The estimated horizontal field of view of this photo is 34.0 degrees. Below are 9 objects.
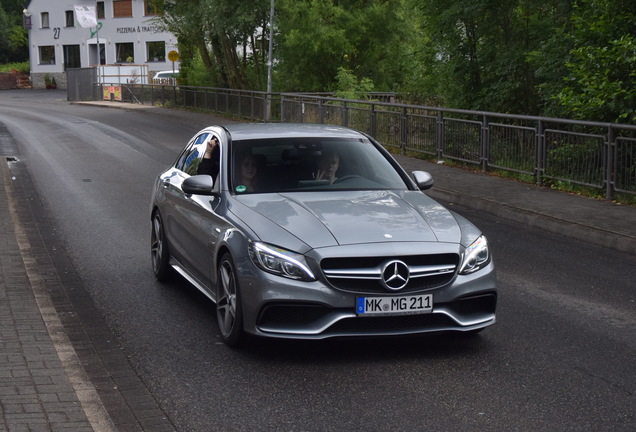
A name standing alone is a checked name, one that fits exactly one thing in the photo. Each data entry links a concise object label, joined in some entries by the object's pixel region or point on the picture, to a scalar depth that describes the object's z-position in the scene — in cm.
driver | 806
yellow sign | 5106
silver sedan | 656
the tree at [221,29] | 3909
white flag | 6539
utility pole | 3703
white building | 7925
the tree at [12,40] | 10081
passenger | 791
